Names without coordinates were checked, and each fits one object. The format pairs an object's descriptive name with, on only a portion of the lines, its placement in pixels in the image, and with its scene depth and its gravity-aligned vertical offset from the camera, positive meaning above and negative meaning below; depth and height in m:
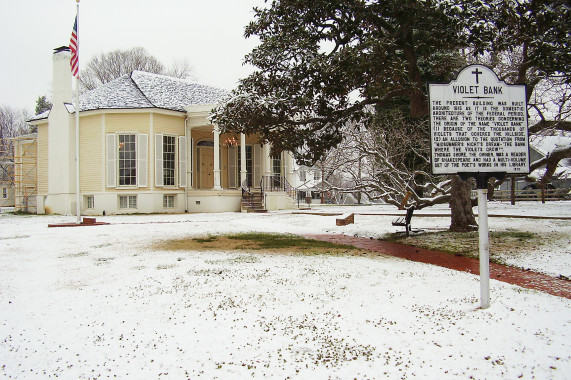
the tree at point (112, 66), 47.81 +13.55
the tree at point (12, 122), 61.56 +10.22
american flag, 16.86 +5.37
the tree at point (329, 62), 9.58 +2.89
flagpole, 16.52 +2.23
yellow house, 23.05 +2.15
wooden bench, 12.25 -0.86
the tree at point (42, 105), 60.22 +12.11
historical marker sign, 5.86 +0.87
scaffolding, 27.77 +1.50
